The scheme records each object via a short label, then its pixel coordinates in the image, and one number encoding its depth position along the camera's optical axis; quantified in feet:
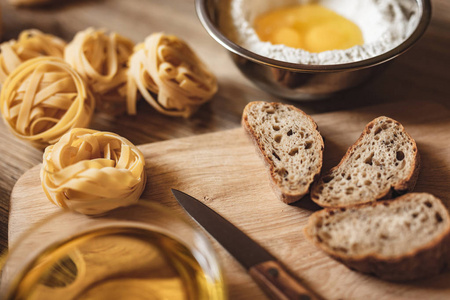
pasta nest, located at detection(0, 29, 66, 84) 1.53
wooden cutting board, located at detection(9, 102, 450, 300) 1.24
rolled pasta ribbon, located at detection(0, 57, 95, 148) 1.44
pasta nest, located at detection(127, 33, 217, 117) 1.51
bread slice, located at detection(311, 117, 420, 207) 1.30
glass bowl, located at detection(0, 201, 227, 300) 1.18
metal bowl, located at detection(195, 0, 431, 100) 1.40
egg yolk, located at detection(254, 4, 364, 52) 1.57
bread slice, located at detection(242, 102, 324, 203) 1.34
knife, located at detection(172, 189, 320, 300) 1.19
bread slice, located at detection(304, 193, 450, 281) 1.20
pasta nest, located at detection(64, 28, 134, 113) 1.53
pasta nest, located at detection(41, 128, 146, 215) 1.26
